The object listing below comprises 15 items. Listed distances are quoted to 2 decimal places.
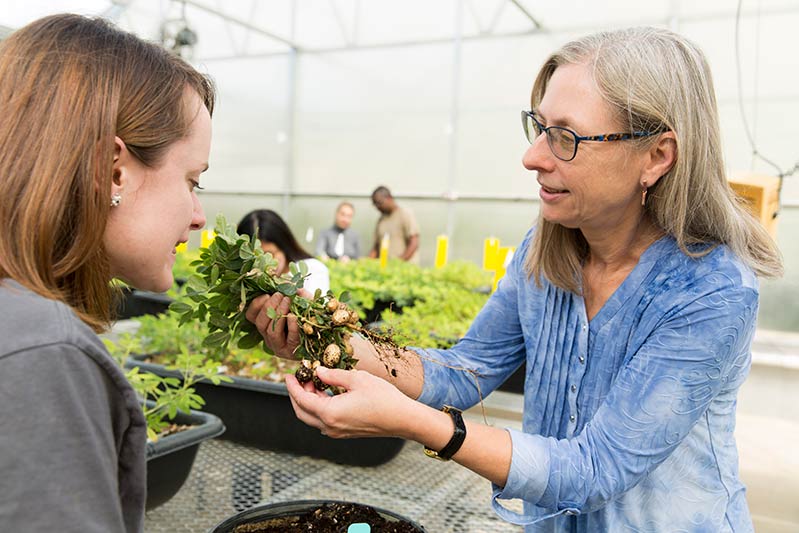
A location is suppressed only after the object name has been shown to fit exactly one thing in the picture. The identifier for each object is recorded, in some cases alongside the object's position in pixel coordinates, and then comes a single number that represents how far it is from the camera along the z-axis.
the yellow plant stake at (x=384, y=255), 3.96
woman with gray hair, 1.12
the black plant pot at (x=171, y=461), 1.35
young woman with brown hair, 0.64
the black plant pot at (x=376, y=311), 3.55
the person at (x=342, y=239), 6.96
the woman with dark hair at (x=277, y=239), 3.15
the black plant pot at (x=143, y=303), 3.65
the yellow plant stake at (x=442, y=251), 3.83
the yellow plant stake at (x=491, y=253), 3.38
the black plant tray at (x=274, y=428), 1.68
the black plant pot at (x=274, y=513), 1.17
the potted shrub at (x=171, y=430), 1.37
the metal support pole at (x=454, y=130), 8.07
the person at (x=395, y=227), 7.00
